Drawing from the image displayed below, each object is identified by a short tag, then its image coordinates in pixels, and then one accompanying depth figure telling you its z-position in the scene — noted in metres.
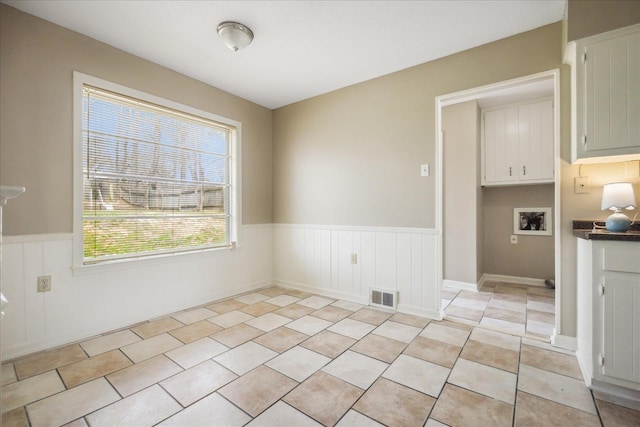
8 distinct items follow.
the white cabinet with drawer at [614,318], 1.65
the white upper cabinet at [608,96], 1.82
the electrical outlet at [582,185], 2.16
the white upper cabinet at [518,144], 3.76
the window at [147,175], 2.49
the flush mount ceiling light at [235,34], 2.27
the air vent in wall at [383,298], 3.05
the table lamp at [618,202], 1.89
